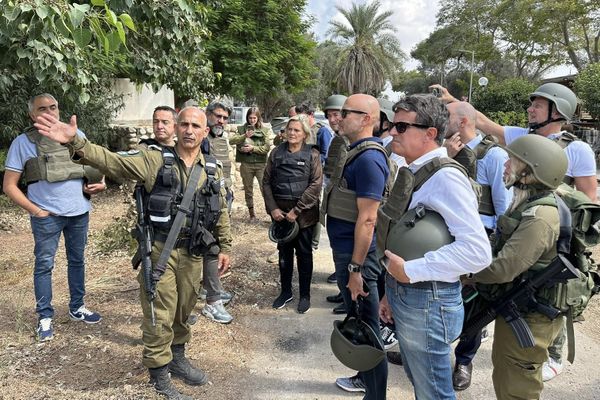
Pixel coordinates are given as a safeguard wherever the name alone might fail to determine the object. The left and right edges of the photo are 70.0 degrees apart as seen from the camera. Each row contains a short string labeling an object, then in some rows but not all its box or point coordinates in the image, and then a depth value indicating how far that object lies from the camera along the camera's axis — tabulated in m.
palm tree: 28.55
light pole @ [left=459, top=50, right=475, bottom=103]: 30.34
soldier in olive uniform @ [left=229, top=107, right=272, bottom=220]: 7.05
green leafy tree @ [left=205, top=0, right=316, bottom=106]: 14.06
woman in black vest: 4.15
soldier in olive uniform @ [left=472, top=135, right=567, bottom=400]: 1.96
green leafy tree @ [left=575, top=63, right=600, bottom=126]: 15.05
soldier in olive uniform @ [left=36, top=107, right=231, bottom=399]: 2.61
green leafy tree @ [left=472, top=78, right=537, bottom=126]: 21.44
